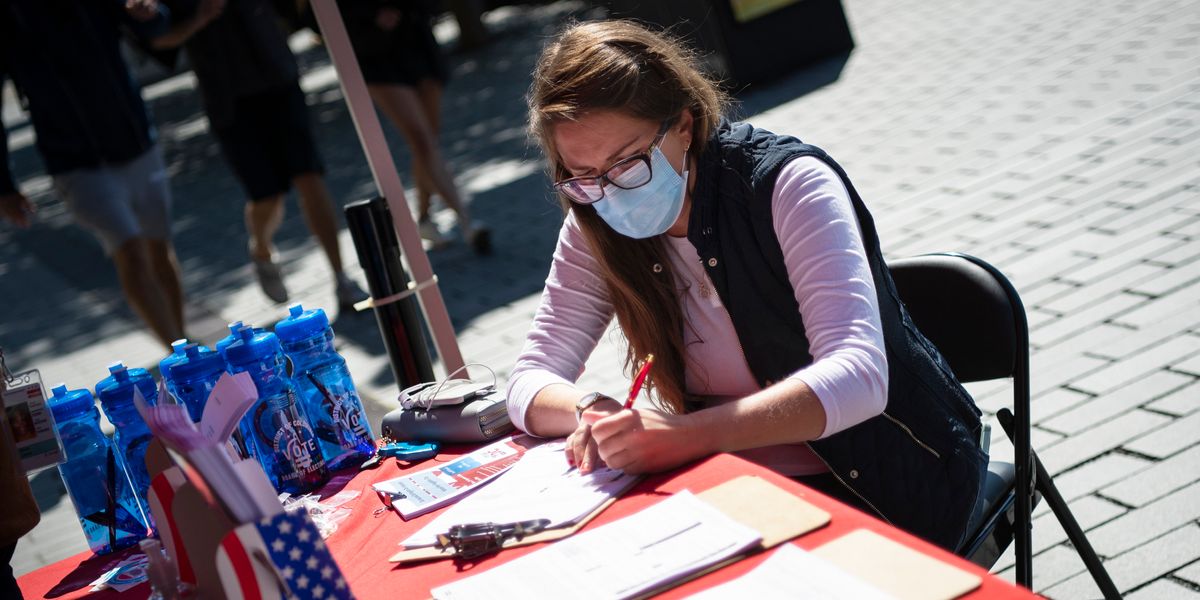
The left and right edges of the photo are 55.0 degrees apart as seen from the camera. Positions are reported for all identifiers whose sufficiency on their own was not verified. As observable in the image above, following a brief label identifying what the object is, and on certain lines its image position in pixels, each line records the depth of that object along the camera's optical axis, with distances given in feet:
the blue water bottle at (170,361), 7.36
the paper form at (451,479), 6.57
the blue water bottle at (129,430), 7.34
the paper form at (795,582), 4.31
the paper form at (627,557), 4.83
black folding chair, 6.84
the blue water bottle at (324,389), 7.61
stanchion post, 9.63
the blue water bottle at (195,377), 7.38
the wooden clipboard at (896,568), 4.15
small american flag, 4.43
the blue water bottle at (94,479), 7.30
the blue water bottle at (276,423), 7.35
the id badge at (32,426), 6.22
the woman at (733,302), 6.20
